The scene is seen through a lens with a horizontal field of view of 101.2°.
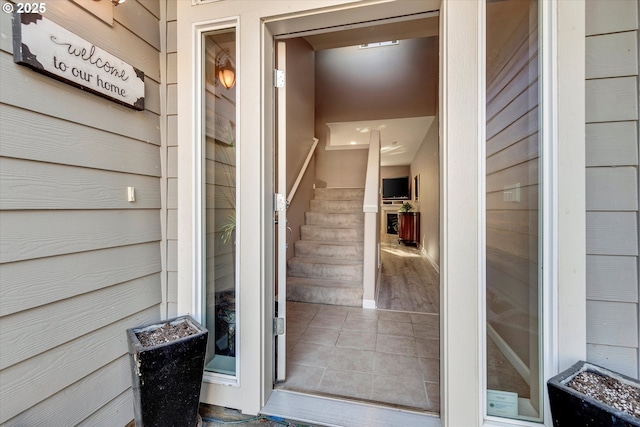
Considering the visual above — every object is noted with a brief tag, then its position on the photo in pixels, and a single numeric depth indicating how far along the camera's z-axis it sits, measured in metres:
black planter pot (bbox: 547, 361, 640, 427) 0.77
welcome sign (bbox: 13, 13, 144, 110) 0.88
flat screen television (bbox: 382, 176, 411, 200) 9.66
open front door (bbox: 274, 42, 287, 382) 1.51
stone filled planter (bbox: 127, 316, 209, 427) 1.02
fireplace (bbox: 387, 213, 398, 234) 9.74
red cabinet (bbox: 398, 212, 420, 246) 6.96
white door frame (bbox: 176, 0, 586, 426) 1.04
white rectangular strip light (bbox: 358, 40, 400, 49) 3.70
